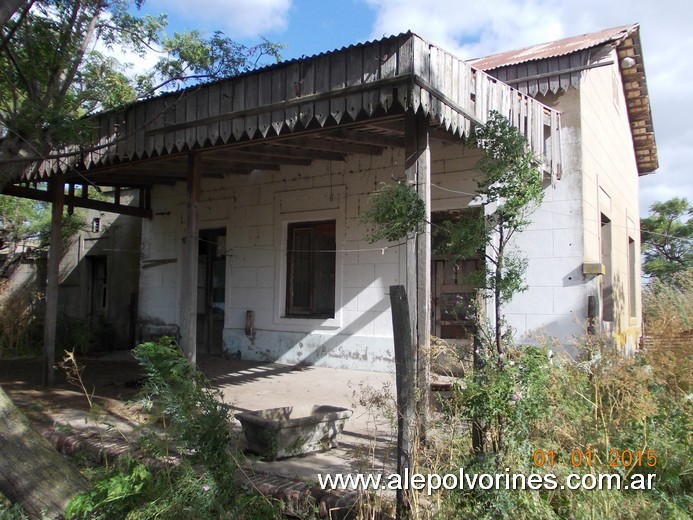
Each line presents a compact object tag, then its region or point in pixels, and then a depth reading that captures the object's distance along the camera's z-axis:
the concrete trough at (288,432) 4.23
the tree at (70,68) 5.69
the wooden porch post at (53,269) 7.45
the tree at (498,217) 3.30
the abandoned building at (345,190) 4.84
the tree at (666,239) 18.55
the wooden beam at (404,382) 3.06
